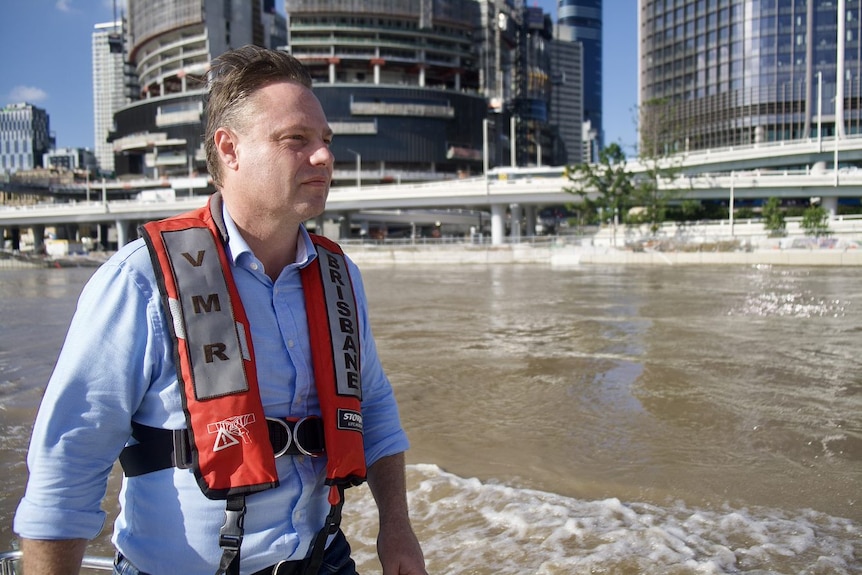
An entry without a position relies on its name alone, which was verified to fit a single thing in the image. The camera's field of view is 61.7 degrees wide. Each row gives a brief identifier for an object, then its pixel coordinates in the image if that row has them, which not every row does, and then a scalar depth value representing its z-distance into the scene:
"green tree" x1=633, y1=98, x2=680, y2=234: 57.34
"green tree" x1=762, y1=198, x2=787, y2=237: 48.08
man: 1.71
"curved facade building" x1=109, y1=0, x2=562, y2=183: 107.06
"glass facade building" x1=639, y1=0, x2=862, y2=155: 94.19
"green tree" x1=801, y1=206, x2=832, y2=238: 46.41
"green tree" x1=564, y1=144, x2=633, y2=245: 57.88
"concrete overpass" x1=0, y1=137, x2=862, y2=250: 57.25
